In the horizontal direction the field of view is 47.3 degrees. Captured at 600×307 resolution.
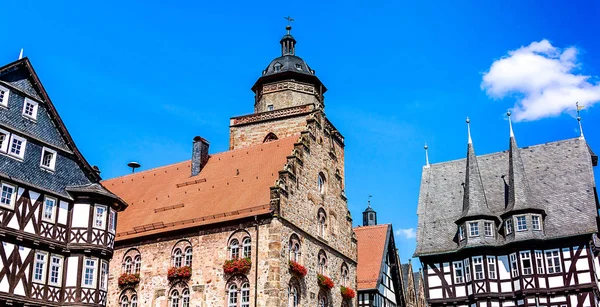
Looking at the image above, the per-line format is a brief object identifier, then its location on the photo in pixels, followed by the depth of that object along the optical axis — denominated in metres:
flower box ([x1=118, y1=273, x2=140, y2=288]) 36.62
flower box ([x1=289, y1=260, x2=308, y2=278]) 33.94
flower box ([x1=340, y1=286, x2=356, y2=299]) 39.56
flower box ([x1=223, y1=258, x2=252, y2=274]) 33.22
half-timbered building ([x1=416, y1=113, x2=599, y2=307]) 38.38
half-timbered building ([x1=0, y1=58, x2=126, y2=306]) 26.47
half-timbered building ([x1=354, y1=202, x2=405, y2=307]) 45.62
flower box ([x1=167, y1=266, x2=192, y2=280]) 34.94
